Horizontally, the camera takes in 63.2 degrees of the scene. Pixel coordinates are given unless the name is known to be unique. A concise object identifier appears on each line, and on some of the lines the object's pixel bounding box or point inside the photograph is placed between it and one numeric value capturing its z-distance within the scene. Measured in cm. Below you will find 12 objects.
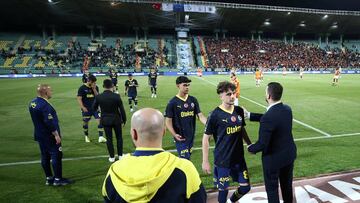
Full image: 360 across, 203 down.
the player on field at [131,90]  1734
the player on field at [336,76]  3002
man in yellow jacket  219
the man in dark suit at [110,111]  803
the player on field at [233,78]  1579
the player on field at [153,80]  2157
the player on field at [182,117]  657
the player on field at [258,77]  2912
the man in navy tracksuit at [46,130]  648
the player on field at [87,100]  1088
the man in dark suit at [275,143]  442
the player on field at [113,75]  2219
